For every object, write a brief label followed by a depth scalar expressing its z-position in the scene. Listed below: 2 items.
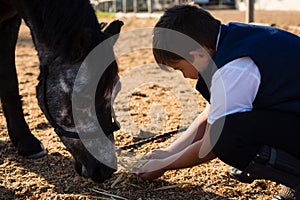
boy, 2.01
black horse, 2.13
